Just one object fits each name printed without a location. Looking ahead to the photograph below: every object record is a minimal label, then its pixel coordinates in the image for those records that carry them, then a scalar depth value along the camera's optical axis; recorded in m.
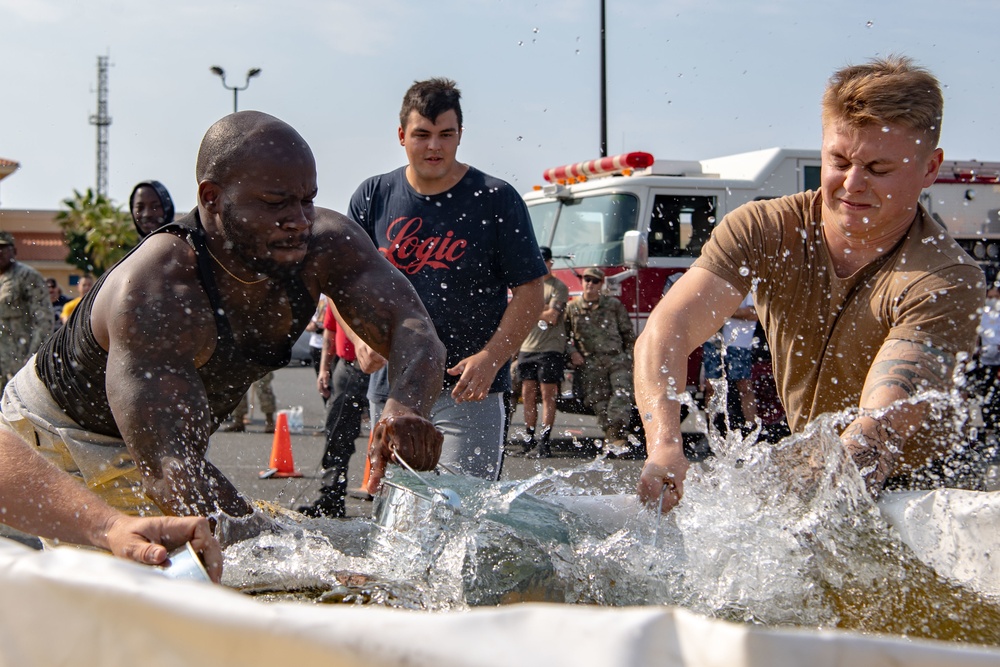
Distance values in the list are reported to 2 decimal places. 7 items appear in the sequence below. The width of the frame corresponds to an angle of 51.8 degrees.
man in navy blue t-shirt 4.07
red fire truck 10.06
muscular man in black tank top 2.33
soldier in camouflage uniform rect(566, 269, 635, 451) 9.40
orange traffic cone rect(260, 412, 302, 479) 8.02
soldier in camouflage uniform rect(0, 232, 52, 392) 9.25
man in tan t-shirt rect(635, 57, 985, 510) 2.73
